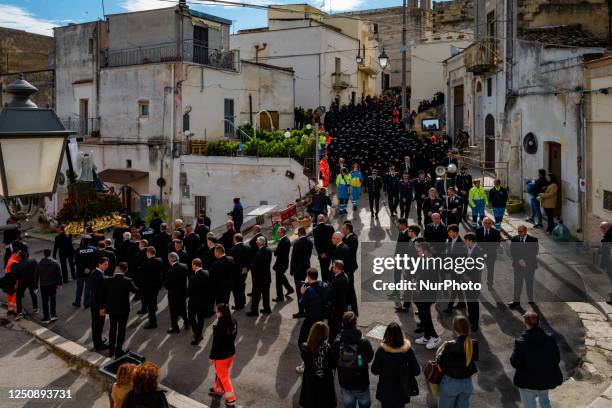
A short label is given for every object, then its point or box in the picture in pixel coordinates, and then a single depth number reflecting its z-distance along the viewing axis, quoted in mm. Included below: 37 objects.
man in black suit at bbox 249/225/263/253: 11648
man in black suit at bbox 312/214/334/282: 11740
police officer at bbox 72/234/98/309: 12297
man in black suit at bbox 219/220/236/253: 12969
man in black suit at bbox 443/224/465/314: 10469
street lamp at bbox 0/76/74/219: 3273
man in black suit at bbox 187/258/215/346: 9680
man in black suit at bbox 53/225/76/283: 14133
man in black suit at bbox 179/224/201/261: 12742
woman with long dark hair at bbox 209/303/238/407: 7688
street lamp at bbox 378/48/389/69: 23406
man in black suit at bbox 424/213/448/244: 11312
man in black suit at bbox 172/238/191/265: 11242
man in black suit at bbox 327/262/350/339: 8719
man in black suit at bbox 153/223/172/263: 13109
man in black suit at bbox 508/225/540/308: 10430
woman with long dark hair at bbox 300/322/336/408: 6770
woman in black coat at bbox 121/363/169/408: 5363
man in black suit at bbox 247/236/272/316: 10922
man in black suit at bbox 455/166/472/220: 16322
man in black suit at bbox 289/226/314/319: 10992
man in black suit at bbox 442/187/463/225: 14281
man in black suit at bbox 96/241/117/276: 11915
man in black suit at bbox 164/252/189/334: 10094
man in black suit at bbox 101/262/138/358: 9547
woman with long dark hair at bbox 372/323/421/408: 6277
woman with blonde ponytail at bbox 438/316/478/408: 6262
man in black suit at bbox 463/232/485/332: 9758
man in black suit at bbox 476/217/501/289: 10945
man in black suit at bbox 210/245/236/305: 10469
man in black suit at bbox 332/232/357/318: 10320
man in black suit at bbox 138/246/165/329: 10727
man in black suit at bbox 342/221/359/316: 10613
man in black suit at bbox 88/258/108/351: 9766
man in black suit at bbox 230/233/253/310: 11352
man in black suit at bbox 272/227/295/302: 11406
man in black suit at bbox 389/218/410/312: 10594
